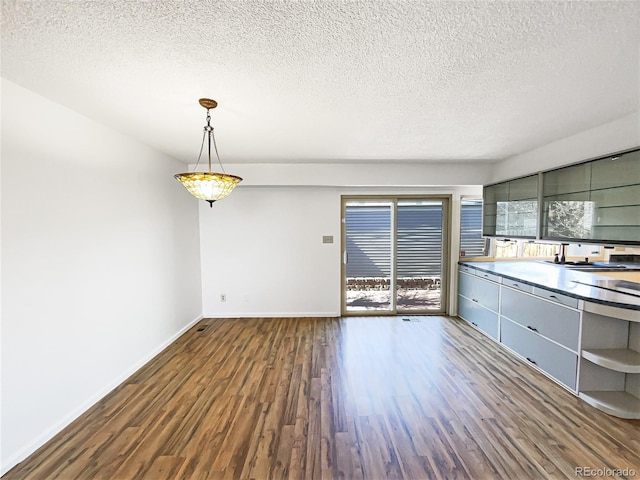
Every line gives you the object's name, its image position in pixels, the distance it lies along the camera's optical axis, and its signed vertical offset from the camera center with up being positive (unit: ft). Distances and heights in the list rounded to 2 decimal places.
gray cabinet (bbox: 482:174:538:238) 10.15 +0.90
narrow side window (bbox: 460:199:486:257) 13.87 +0.07
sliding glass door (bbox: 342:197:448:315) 14.03 -1.17
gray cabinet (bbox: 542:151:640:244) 6.91 +0.86
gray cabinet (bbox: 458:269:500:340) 10.77 -3.52
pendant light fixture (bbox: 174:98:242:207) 6.34 +1.22
